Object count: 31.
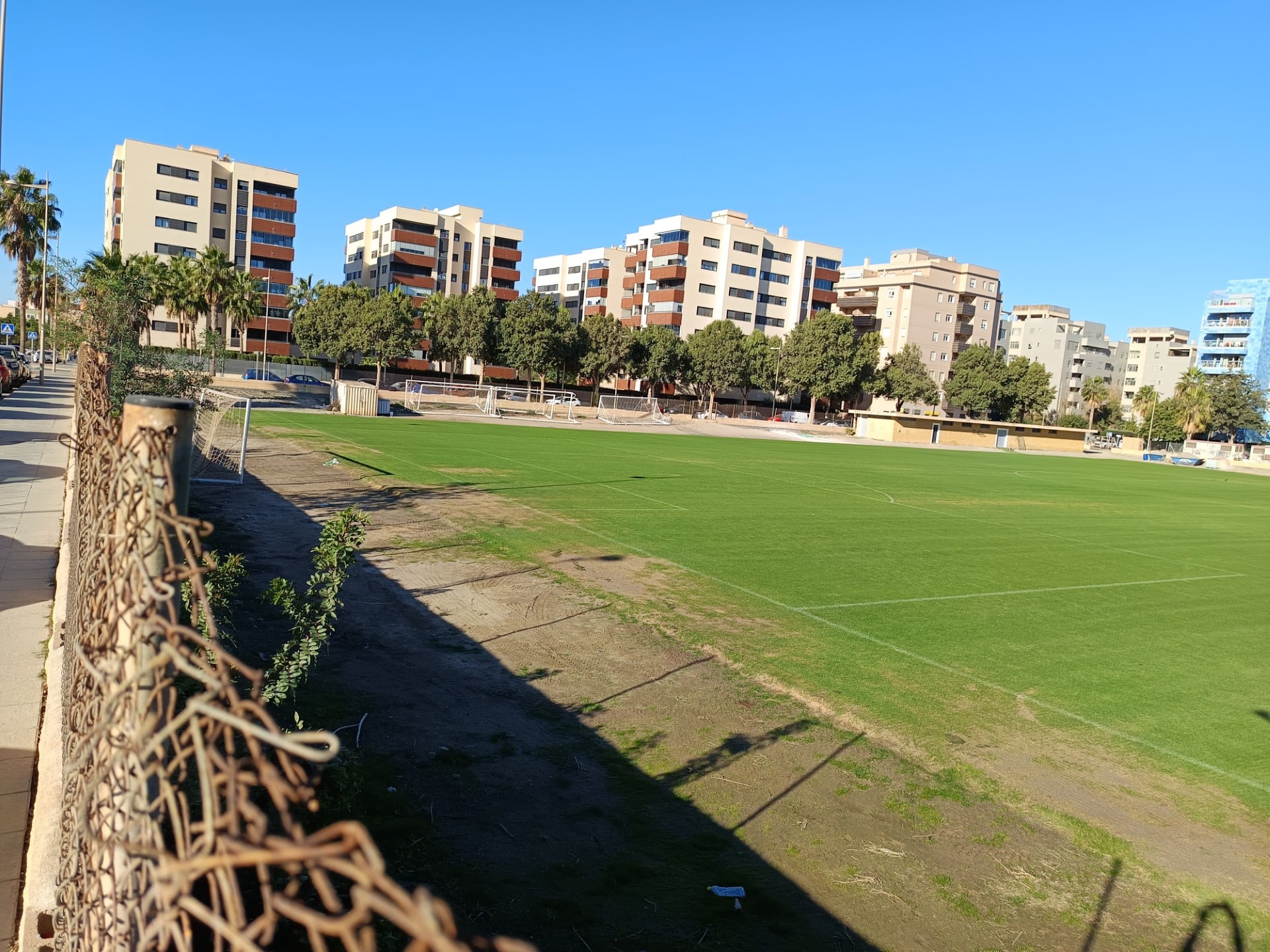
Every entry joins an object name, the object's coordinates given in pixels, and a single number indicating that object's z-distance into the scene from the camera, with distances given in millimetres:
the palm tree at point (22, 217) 62219
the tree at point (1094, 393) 127500
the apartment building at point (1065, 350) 155875
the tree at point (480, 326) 85500
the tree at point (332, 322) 76062
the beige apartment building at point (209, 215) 88750
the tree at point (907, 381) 104312
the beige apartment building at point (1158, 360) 154750
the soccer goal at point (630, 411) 74438
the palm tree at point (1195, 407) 115312
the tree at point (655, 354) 93625
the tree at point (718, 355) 94688
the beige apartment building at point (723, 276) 113625
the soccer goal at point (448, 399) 65250
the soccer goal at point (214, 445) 18078
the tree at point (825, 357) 96250
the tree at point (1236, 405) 118000
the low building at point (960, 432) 78562
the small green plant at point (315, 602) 5582
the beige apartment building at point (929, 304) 120812
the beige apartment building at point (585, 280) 127500
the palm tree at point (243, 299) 69875
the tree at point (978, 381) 106562
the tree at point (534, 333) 85500
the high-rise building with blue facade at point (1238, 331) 129125
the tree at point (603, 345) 90312
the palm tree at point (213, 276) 66938
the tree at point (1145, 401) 123188
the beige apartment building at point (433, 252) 112188
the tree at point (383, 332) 75000
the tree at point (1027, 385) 106062
